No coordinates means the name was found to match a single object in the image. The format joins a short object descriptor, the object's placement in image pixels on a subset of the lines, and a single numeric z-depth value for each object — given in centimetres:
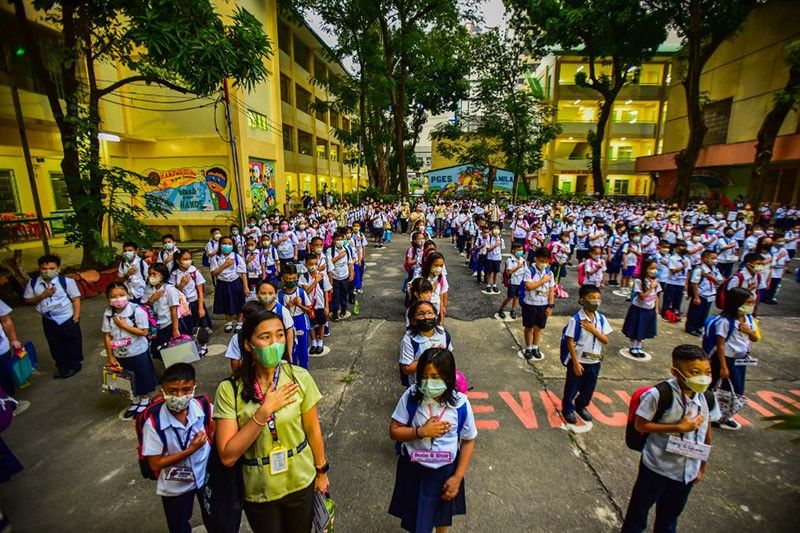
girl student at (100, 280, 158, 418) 435
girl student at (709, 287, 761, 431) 412
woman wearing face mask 196
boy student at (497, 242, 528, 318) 709
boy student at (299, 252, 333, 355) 605
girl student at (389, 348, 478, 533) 232
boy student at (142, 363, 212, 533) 251
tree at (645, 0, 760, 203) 1716
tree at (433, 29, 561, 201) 2845
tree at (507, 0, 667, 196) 2162
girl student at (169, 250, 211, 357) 618
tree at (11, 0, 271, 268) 696
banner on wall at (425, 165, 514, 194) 3872
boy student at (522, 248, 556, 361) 577
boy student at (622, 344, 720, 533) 262
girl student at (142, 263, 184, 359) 529
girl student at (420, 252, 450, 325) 514
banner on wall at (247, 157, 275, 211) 1750
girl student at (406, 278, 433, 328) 431
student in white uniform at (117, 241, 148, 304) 634
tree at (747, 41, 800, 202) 1612
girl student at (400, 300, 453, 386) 354
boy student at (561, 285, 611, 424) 419
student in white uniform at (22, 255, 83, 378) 517
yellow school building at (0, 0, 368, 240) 1394
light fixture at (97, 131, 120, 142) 920
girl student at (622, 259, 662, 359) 602
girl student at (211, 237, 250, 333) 728
